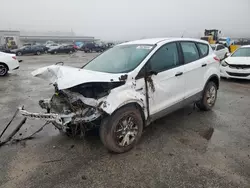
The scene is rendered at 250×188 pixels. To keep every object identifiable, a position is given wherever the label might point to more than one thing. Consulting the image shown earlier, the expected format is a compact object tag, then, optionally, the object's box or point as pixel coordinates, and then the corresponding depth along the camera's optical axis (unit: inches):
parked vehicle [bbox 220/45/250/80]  310.6
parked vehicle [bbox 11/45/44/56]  1070.1
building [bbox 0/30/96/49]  1646.2
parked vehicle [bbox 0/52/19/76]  388.8
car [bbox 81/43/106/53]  1362.0
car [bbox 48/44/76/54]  1170.1
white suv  110.7
